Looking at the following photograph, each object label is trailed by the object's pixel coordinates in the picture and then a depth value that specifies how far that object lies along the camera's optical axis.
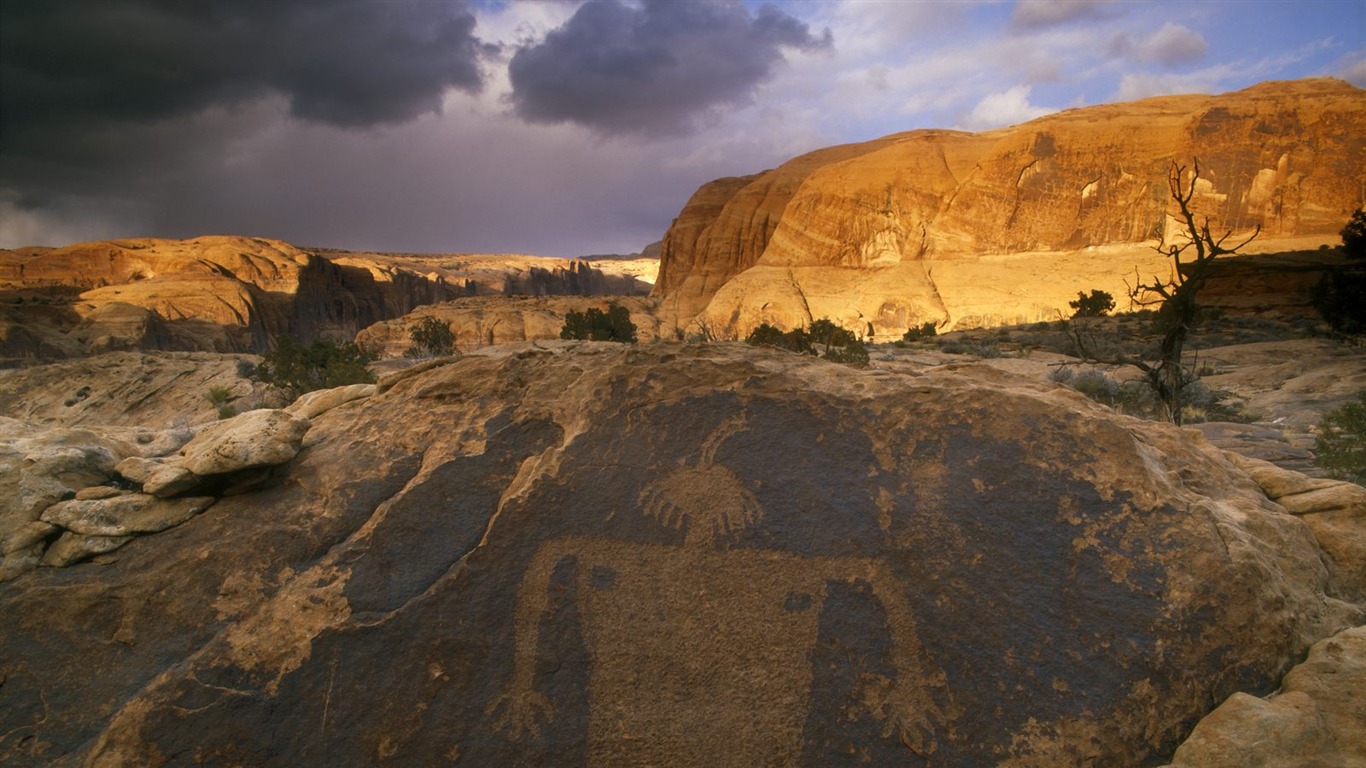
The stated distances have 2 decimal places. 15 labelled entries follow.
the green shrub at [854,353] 14.99
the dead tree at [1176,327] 8.53
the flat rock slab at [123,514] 3.03
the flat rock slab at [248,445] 3.15
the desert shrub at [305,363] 20.81
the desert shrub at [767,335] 20.34
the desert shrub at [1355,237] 17.92
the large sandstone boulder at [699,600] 2.48
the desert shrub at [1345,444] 6.08
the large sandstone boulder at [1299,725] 2.16
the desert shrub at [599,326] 29.81
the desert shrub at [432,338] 36.94
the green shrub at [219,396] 22.33
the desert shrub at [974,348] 24.80
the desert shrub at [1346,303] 17.52
